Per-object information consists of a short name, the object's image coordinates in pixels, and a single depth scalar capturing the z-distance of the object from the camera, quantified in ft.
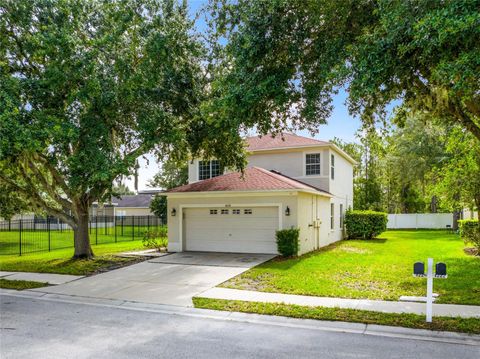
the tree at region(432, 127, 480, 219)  49.93
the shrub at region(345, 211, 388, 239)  76.48
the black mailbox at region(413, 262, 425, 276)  22.13
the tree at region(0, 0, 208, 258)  34.78
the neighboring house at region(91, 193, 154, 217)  152.46
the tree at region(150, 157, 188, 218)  108.06
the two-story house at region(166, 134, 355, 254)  51.98
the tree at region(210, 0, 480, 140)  21.65
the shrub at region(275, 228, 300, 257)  48.11
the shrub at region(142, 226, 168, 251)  58.80
